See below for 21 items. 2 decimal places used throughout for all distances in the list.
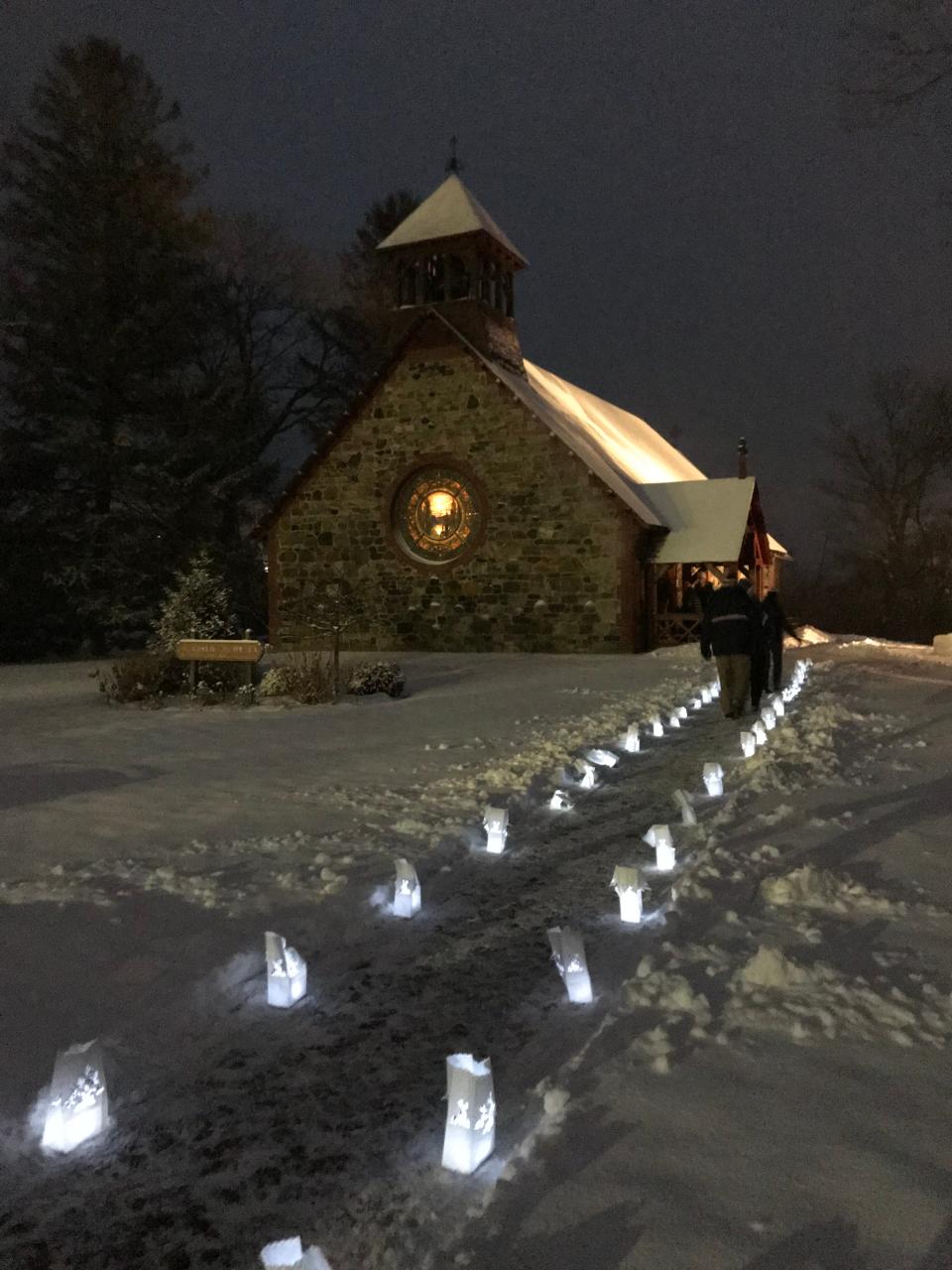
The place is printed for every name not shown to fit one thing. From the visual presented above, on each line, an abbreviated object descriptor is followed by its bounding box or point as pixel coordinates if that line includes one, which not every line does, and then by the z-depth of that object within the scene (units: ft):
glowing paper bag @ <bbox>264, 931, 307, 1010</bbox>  12.46
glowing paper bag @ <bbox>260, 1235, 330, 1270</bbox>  6.63
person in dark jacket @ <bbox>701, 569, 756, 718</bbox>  33.65
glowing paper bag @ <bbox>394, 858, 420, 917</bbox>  15.58
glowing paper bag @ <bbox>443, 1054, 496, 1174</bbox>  8.50
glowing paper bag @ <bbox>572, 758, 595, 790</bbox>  25.07
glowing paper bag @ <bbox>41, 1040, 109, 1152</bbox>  9.40
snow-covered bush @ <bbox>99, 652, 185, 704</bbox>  42.16
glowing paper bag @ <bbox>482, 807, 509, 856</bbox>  19.17
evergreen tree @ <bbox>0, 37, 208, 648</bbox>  82.02
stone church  65.31
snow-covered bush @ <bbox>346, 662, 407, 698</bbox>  44.04
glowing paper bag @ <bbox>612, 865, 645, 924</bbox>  14.78
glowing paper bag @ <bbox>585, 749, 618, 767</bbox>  27.37
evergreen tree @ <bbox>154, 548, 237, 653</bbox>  45.47
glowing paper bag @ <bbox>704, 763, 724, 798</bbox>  22.76
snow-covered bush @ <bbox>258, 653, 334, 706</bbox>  41.63
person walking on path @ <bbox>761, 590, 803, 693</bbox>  39.01
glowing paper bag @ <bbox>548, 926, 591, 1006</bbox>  12.07
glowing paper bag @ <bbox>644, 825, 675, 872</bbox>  17.48
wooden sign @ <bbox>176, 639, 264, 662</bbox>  40.70
